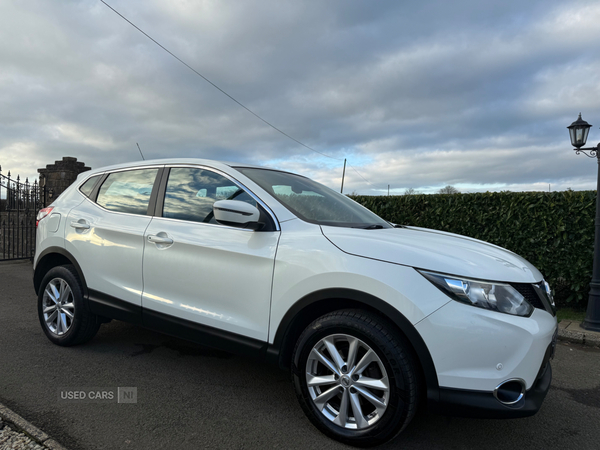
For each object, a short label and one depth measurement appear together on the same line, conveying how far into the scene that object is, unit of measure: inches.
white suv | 79.4
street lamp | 198.5
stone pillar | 401.7
